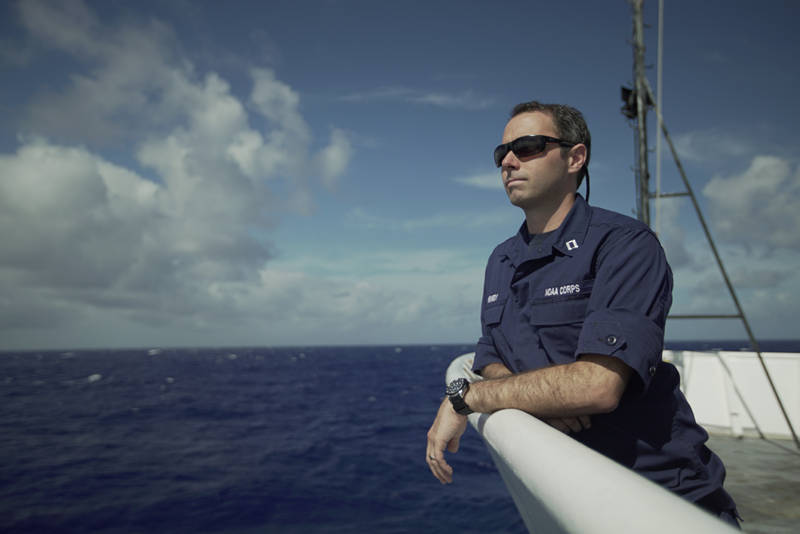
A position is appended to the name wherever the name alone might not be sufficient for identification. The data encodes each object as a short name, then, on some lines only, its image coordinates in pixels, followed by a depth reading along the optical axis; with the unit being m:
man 1.50
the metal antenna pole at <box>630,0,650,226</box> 7.78
